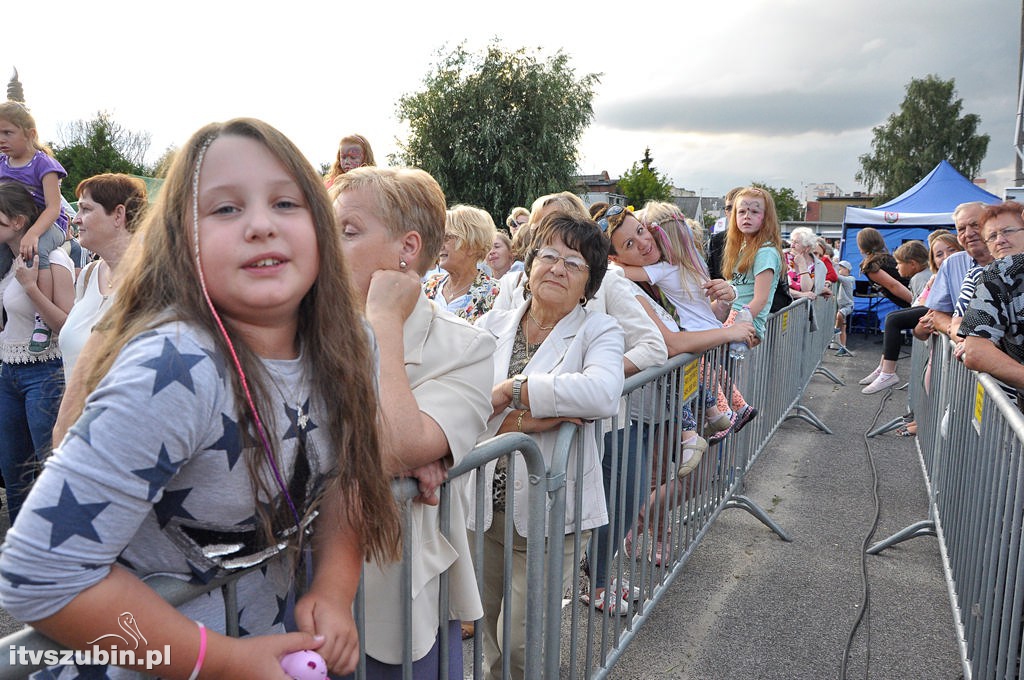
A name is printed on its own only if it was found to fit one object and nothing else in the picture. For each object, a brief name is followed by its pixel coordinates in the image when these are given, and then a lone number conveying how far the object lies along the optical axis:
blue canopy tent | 15.23
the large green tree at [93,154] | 38.03
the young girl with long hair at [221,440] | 0.88
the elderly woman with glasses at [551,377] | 2.36
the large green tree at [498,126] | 29.36
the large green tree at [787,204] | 87.00
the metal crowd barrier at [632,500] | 1.79
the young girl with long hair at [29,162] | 5.09
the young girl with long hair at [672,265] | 3.76
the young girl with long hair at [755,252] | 4.84
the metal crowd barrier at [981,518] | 2.37
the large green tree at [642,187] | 62.03
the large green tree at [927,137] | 44.53
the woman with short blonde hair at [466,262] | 3.72
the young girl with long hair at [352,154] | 4.45
